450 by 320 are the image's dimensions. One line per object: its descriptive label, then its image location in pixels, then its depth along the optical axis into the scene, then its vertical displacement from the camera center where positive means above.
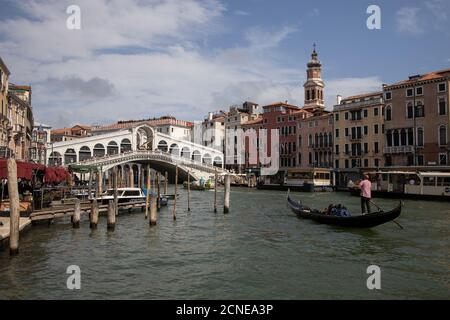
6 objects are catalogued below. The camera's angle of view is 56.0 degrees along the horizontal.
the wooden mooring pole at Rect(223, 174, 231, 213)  16.77 -0.85
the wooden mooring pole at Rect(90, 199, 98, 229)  12.71 -1.19
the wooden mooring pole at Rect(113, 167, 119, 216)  15.94 -0.44
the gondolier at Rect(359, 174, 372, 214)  11.68 -0.46
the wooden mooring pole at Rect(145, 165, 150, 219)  18.64 -0.09
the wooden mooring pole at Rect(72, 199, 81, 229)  12.82 -1.18
